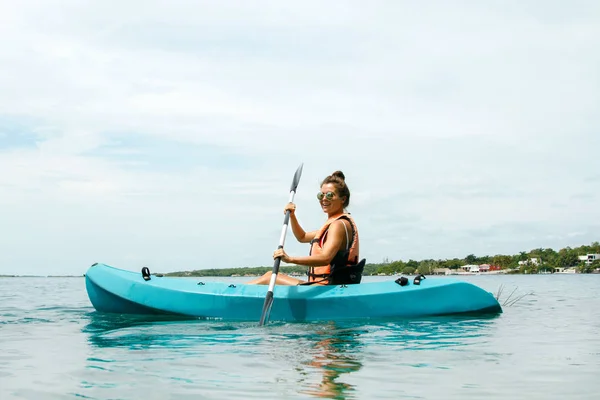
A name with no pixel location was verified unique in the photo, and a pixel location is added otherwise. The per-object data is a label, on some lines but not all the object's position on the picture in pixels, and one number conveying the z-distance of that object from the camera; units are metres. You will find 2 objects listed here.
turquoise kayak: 7.79
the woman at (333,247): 7.56
